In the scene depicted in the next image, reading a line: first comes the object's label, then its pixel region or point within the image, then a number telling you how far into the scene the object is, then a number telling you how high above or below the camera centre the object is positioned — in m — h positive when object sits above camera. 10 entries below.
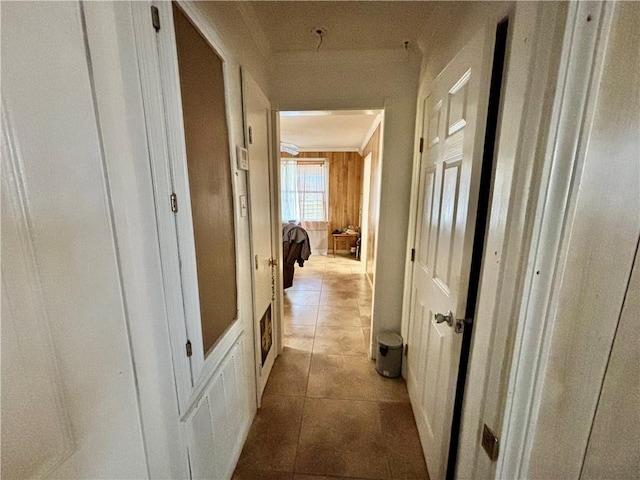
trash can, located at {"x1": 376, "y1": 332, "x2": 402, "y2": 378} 2.06 -1.24
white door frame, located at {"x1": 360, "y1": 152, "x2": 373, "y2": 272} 4.67 -0.32
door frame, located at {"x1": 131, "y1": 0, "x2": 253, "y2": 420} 0.71 +0.04
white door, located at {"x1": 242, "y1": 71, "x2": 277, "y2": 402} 1.57 -0.18
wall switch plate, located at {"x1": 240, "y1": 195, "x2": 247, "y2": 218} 1.44 -0.06
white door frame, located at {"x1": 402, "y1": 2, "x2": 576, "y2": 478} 0.49 -0.03
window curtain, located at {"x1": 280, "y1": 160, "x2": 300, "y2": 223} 6.12 +0.09
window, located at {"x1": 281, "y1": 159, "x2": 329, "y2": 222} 6.11 +0.14
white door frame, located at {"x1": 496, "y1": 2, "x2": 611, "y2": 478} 0.41 -0.05
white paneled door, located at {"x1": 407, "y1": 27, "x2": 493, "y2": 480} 0.97 -0.15
